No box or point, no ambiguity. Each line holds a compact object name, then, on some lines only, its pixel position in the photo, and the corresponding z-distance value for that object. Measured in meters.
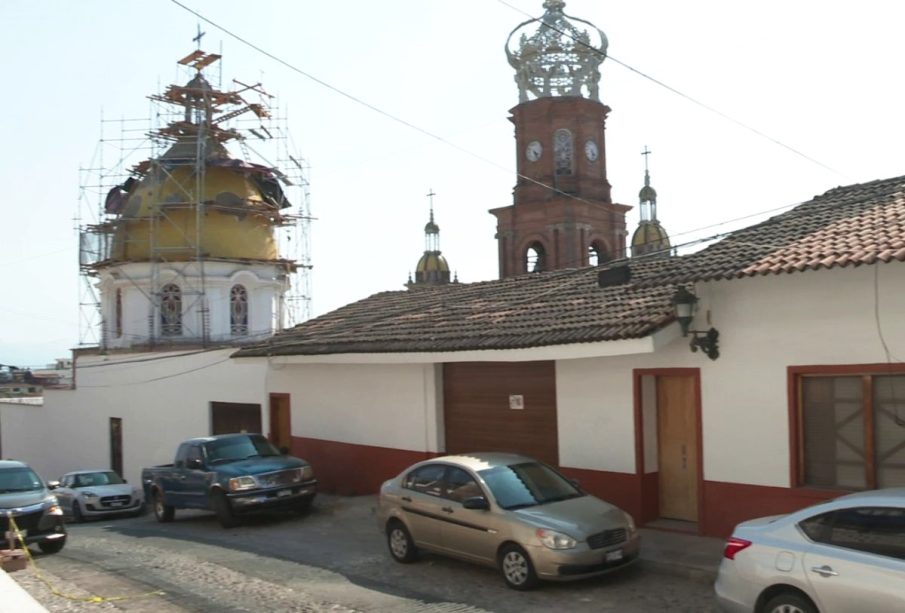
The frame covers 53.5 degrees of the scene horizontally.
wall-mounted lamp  11.38
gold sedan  9.67
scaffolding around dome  31.84
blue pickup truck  15.69
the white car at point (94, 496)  21.91
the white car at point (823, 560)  6.72
